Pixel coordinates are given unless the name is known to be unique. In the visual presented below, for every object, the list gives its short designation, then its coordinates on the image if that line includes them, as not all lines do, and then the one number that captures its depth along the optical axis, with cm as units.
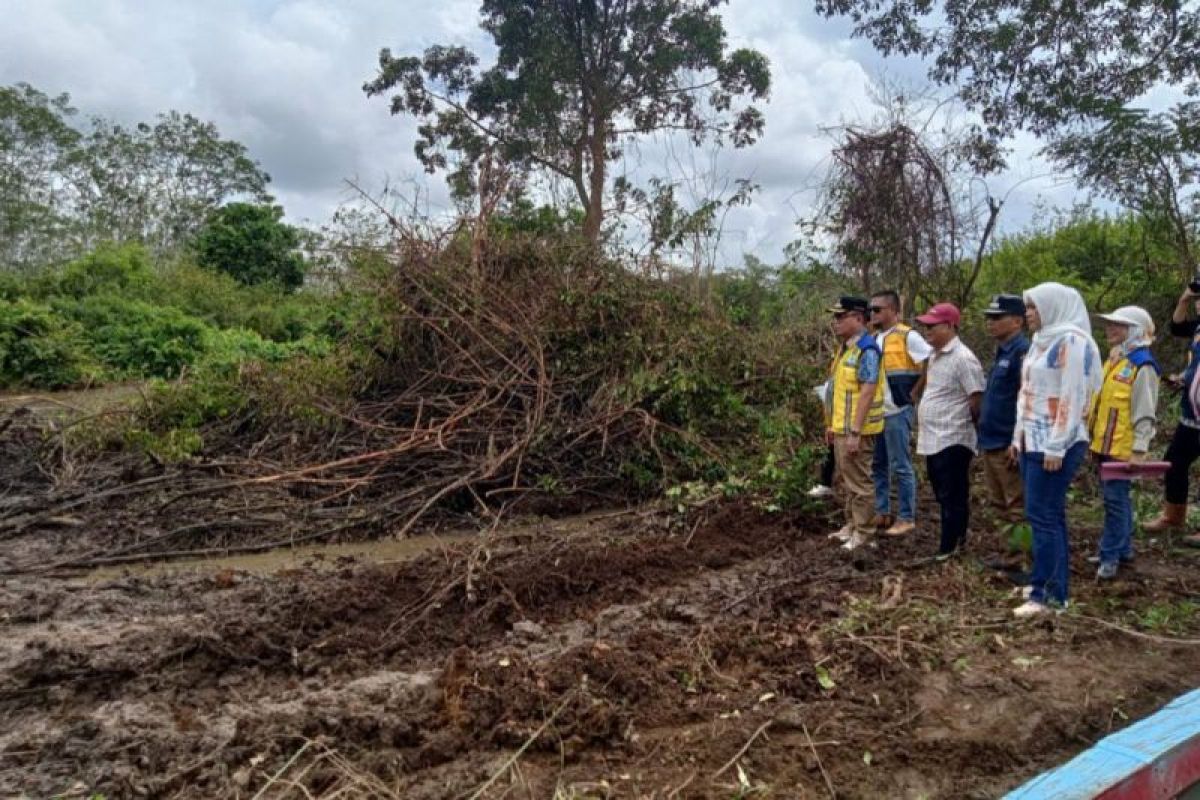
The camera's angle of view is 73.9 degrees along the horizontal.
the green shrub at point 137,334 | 1461
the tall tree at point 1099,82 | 970
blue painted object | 235
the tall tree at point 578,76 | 1770
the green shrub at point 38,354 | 1336
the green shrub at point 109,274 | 1892
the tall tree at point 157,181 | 3028
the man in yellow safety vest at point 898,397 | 548
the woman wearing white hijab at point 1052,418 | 383
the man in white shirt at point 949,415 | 481
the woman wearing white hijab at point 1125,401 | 486
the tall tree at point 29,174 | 2708
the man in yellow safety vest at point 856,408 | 516
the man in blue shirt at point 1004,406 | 435
